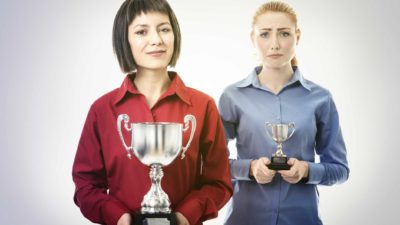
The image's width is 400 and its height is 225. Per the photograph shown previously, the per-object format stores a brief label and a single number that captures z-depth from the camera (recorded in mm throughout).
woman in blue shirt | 3252
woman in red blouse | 2807
